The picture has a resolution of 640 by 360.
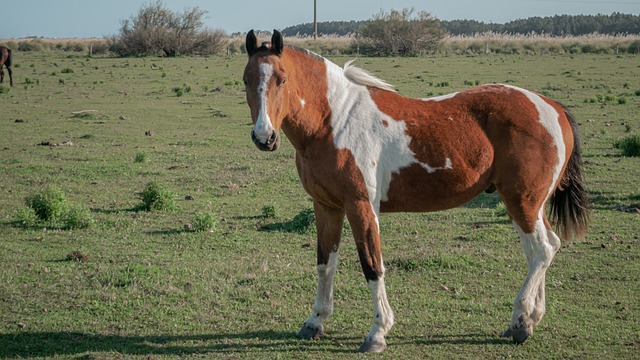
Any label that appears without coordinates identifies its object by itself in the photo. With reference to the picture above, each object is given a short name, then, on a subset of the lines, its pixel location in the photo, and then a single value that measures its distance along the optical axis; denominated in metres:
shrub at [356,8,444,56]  48.47
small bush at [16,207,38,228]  9.70
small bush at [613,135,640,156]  14.11
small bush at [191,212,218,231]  9.46
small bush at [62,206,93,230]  9.64
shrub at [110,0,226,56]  47.06
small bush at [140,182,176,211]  10.59
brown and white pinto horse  5.63
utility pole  69.00
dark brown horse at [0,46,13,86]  29.16
